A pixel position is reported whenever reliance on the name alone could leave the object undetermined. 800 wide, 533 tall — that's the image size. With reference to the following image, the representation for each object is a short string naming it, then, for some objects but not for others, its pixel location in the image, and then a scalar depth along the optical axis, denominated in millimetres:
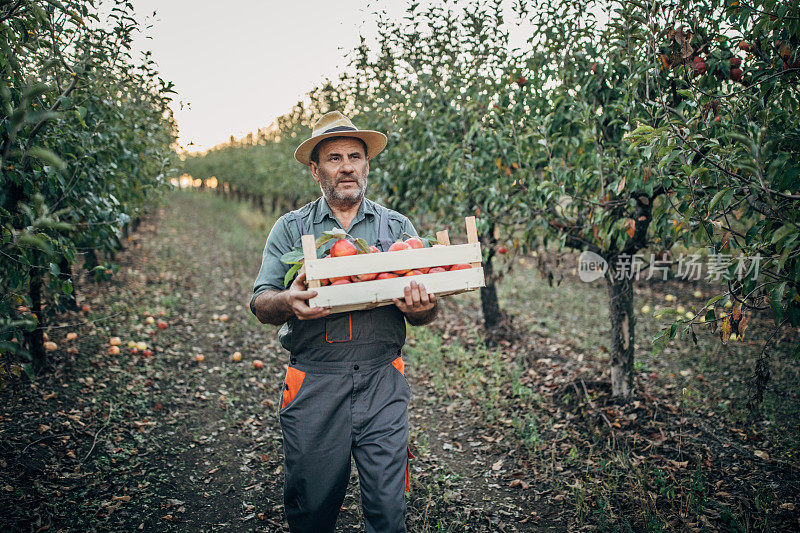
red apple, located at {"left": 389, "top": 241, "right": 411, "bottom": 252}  2516
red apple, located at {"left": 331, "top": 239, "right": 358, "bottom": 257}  2414
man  2430
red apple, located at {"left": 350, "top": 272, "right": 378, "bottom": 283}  2355
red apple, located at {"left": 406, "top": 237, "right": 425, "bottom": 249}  2595
